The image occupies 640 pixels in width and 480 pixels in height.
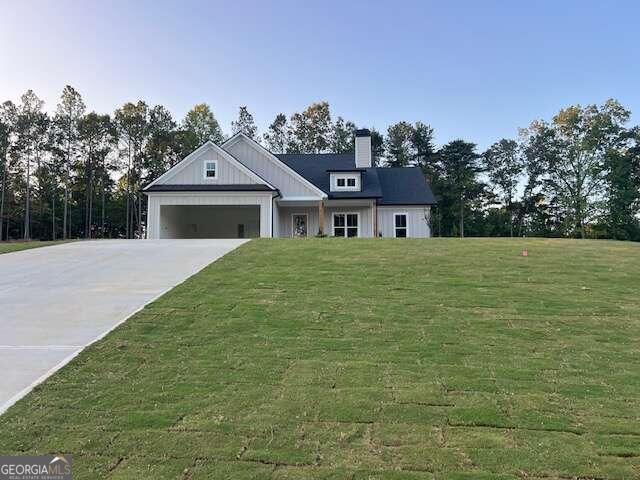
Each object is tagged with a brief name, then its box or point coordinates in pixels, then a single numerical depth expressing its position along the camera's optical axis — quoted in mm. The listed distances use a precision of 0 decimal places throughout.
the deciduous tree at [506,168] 48094
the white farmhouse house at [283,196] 22906
